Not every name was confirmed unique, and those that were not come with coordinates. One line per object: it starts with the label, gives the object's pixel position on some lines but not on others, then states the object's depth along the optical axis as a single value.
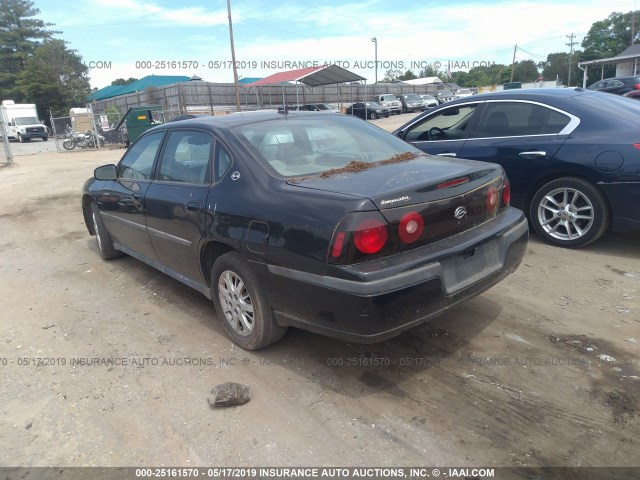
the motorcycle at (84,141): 24.92
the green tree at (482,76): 86.61
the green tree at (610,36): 71.75
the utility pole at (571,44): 76.12
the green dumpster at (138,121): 21.11
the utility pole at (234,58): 29.25
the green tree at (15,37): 52.50
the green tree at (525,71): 88.25
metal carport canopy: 26.62
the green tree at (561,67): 77.28
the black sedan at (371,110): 34.25
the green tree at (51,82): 46.66
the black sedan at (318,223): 2.59
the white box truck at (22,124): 34.03
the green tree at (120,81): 93.25
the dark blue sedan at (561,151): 4.51
